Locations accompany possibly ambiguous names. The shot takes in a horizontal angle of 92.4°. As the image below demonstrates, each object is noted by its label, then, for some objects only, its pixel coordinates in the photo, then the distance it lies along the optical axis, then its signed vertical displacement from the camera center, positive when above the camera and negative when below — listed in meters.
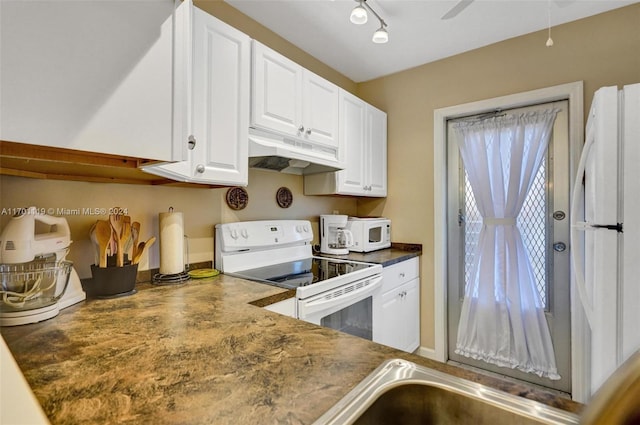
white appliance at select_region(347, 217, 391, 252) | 2.45 -0.17
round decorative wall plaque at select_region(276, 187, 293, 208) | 2.25 +0.11
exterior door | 2.10 -0.19
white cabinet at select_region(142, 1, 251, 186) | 1.38 +0.52
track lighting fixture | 1.56 +1.03
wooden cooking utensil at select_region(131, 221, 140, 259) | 1.35 -0.10
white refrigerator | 1.20 -0.06
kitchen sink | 0.55 -0.36
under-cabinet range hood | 1.65 +0.34
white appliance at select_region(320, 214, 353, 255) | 2.38 -0.18
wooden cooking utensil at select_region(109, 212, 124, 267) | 1.27 -0.11
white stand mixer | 0.96 -0.20
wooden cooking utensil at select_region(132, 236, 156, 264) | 1.34 -0.16
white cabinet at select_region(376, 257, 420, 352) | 2.12 -0.70
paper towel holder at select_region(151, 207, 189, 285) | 1.49 -0.14
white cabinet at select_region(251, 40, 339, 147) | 1.69 +0.69
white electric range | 1.54 -0.36
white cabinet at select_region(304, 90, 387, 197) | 2.28 +0.47
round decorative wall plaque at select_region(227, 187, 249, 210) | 1.92 +0.09
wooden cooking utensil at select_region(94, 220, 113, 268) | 1.23 -0.11
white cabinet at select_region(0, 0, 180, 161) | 0.72 +0.37
